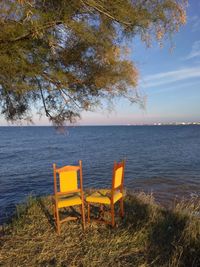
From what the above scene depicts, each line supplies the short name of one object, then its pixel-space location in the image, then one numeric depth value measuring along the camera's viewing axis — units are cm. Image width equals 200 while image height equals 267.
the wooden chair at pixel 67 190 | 338
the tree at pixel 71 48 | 237
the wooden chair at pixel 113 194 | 341
